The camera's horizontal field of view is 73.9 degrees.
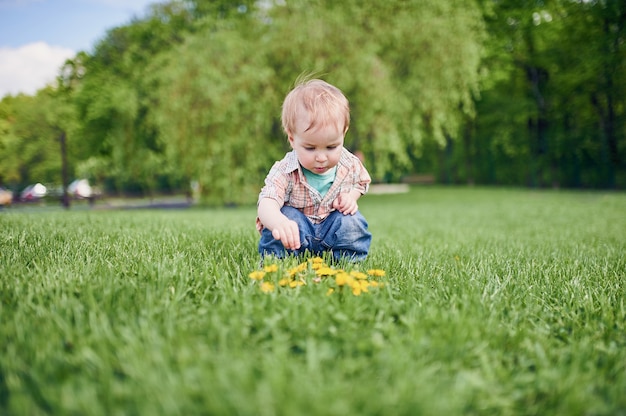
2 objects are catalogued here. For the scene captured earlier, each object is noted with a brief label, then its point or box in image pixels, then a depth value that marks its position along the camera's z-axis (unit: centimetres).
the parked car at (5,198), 2192
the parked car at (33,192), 2342
